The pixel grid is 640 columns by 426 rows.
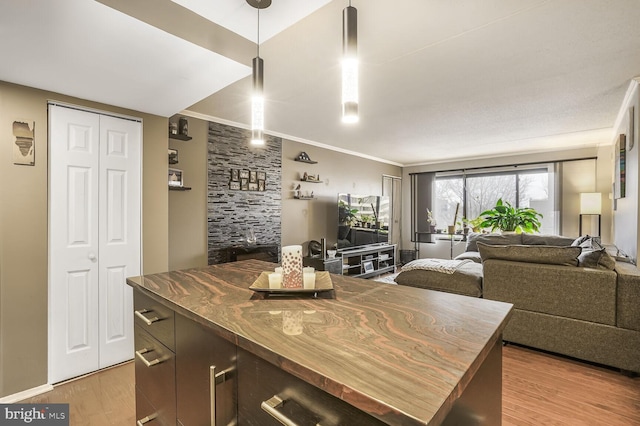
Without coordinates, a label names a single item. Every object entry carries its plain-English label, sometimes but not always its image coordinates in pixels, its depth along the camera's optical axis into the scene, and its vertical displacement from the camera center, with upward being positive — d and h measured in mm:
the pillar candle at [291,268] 1324 -248
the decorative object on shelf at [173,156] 3206 +584
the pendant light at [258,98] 1486 +561
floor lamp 4762 +132
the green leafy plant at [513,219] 5477 -126
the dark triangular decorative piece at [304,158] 4695 +831
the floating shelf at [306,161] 4699 +793
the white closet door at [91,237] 2248 -209
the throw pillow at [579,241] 3473 -332
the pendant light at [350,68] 1067 +522
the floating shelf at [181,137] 3161 +780
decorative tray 1272 -327
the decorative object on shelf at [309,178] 4801 +536
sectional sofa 2299 -714
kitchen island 627 -362
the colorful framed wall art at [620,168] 3207 +482
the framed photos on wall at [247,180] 3877 +418
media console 5164 -892
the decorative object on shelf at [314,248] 4797 -575
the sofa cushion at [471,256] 4211 -643
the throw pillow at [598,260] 2432 -389
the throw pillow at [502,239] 3750 -336
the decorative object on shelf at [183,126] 3257 +916
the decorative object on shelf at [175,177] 3213 +363
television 5164 -163
